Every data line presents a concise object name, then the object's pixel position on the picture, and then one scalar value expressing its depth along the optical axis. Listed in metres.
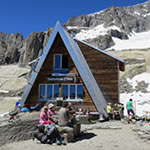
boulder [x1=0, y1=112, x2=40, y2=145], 7.52
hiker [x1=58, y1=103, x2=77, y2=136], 7.66
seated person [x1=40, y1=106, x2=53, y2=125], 7.81
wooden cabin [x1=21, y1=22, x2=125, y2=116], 13.26
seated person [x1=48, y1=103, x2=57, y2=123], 8.05
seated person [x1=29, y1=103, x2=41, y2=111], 12.30
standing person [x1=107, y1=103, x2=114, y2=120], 12.95
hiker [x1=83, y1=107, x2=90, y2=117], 12.64
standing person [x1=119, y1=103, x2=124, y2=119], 13.50
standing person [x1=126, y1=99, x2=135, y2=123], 12.41
